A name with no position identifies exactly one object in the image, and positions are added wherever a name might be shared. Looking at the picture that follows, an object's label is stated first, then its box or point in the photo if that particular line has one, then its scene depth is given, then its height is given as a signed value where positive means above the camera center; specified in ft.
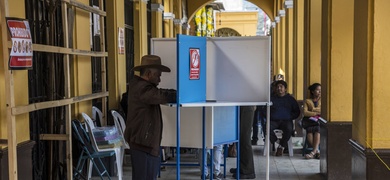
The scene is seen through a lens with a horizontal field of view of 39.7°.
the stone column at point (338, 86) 22.15 -1.13
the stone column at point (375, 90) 14.82 -0.89
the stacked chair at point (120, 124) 21.84 -2.77
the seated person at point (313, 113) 28.71 -2.89
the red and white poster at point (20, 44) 13.70 +0.43
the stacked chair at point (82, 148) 20.22 -3.29
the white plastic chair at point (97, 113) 24.60 -2.43
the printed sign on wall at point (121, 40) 28.89 +1.06
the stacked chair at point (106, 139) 20.27 -3.03
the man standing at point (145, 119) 15.44 -1.71
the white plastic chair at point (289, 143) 29.71 -4.67
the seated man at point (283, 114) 29.61 -3.02
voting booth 17.87 -0.74
